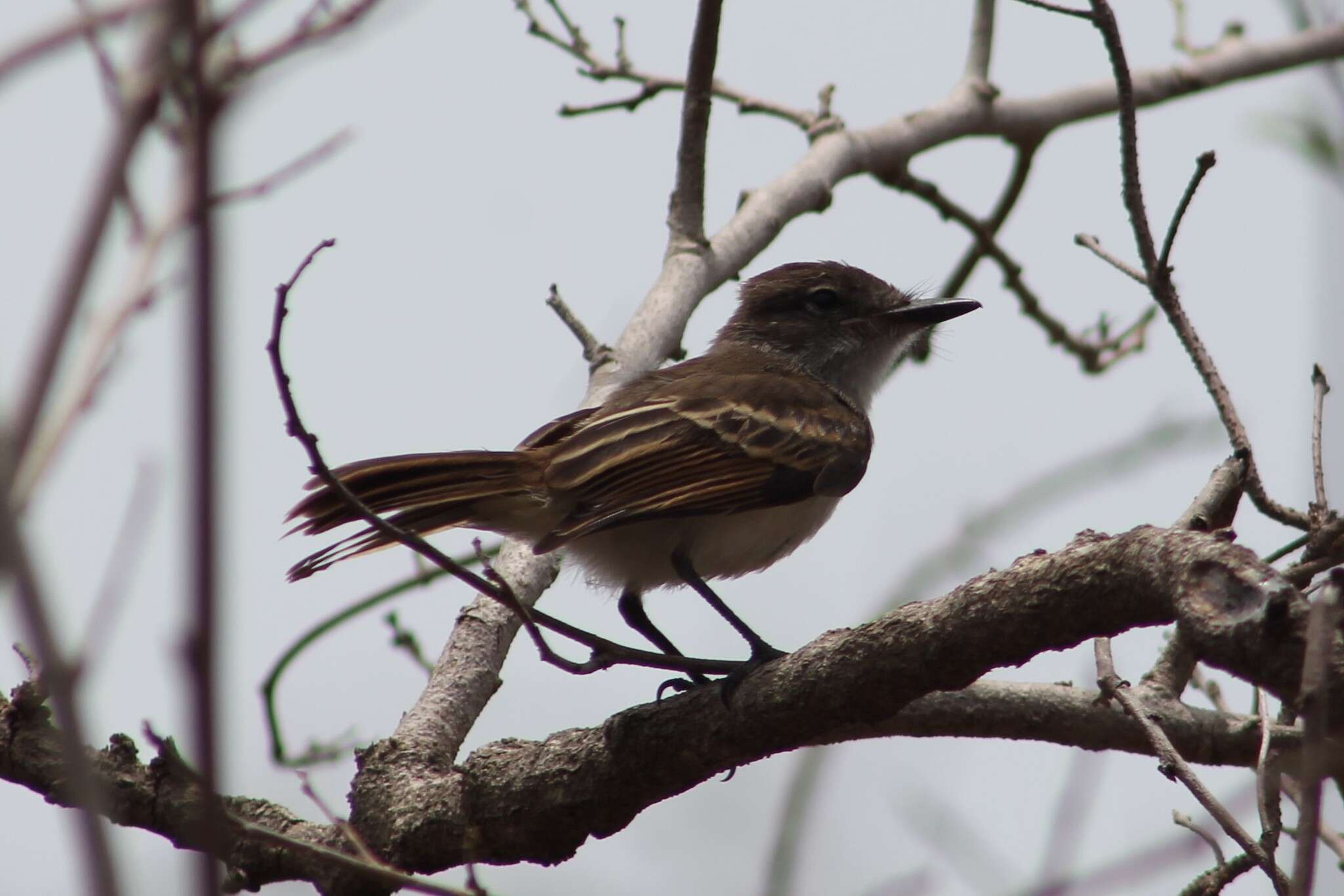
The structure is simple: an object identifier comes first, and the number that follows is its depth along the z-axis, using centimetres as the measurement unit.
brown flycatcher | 916
